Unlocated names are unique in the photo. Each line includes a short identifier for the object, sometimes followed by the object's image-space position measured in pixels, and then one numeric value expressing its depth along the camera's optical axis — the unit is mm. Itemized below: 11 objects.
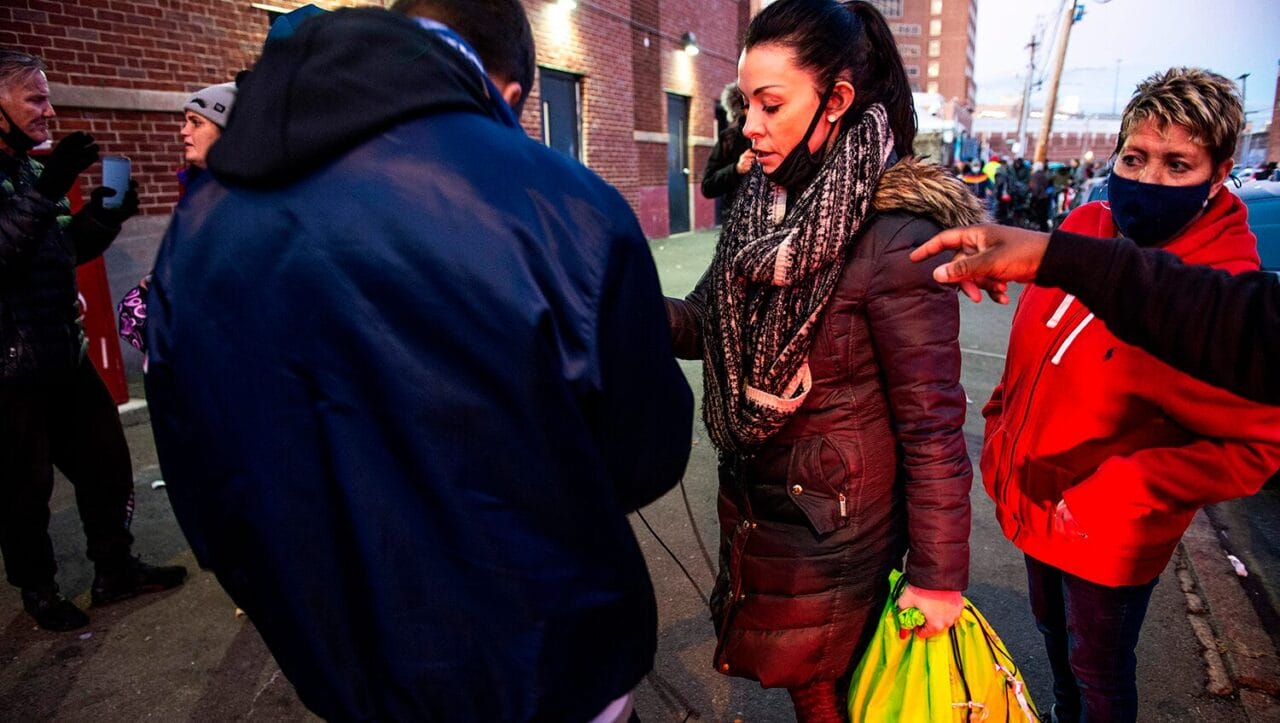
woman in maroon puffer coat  1572
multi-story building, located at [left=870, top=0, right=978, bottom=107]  93000
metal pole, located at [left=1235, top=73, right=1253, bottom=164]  39994
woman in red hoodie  1620
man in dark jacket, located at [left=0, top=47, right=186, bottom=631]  2811
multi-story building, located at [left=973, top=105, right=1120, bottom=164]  86812
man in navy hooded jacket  917
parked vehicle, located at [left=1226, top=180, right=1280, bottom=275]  4531
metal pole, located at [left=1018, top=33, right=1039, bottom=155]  44256
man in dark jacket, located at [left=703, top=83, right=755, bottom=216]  4516
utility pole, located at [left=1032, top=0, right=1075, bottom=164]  26438
